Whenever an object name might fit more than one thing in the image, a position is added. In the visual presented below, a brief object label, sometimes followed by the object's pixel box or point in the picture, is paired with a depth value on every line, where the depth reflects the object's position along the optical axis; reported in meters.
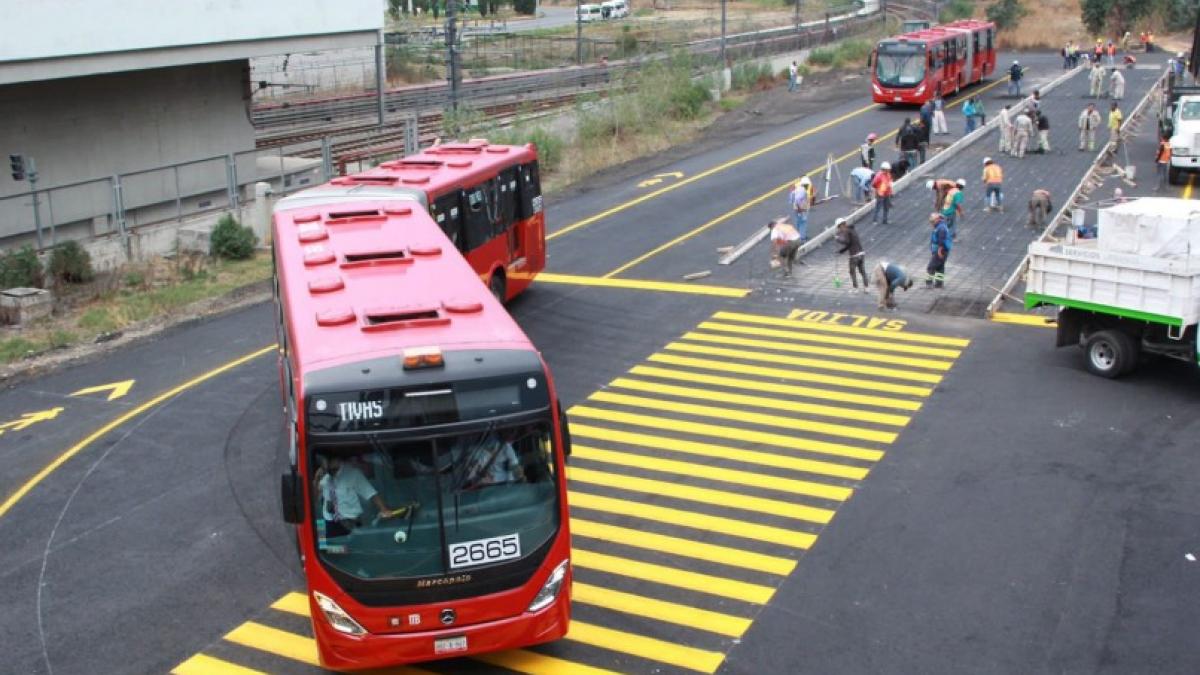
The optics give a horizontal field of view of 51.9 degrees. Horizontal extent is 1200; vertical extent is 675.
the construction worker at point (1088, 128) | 39.41
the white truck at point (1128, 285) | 18.86
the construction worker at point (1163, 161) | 35.53
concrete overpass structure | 28.66
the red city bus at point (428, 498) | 10.30
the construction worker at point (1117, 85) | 50.78
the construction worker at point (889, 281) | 24.14
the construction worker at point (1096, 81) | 51.63
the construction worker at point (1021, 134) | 38.88
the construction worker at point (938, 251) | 25.02
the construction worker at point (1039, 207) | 30.09
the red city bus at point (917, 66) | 51.56
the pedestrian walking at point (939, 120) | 44.09
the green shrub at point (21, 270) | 25.95
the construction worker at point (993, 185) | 31.14
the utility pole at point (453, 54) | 41.50
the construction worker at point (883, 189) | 30.53
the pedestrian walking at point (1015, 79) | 54.66
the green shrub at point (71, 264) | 27.28
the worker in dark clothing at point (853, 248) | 25.58
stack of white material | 19.06
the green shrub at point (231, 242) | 30.22
